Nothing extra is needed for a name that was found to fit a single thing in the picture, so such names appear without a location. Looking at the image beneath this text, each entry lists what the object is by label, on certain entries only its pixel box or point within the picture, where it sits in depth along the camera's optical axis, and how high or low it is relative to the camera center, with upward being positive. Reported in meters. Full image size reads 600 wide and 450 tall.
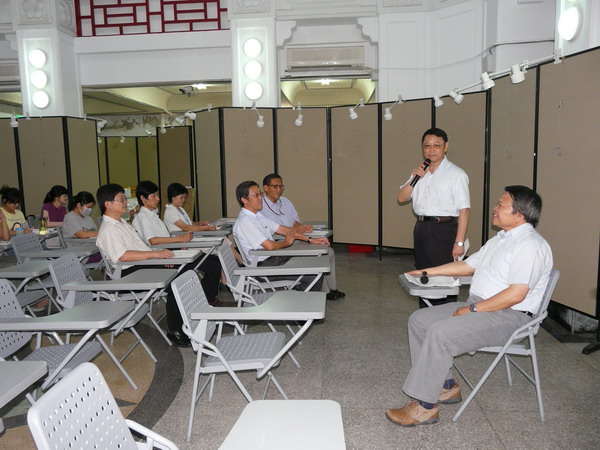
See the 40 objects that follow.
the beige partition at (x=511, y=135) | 4.29 +0.17
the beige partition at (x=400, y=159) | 6.43 -0.05
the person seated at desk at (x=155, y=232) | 4.39 -0.66
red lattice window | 8.35 +2.43
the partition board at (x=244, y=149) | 7.02 +0.14
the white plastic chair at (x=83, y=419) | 1.22 -0.69
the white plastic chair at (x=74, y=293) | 3.01 -0.81
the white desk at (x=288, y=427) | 1.27 -0.73
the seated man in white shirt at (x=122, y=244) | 3.56 -0.61
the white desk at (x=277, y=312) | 2.26 -0.70
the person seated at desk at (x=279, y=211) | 4.87 -0.54
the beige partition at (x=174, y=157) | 10.87 +0.07
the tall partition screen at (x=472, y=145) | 5.62 +0.10
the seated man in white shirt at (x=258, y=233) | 3.90 -0.61
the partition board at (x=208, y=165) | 7.06 -0.08
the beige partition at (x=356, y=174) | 6.86 -0.25
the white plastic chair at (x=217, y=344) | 2.37 -0.95
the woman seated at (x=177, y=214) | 5.22 -0.58
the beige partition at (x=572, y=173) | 3.52 -0.16
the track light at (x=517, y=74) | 3.80 +0.60
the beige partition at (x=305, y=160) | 7.12 -0.04
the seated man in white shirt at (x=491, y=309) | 2.41 -0.79
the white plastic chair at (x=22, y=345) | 2.50 -0.94
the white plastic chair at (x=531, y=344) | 2.46 -0.96
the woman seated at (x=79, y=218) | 5.37 -0.62
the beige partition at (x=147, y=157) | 13.36 +0.09
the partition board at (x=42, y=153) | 7.73 +0.14
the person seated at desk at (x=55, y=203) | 6.22 -0.51
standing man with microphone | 3.57 -0.36
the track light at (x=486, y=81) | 3.99 +0.58
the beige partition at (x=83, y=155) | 7.92 +0.11
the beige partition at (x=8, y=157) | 7.71 +0.09
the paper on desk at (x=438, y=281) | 2.71 -0.70
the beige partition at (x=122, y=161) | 13.42 -0.01
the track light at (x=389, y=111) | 6.22 +0.57
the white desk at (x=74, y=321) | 2.16 -0.70
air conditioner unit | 8.10 +1.60
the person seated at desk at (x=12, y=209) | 5.57 -0.52
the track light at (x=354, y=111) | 6.58 +0.62
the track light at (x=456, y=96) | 4.90 +0.57
